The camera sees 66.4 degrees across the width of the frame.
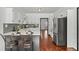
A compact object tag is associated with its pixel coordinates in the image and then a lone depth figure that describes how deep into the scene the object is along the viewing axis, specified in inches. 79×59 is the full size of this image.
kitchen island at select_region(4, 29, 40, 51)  49.1
